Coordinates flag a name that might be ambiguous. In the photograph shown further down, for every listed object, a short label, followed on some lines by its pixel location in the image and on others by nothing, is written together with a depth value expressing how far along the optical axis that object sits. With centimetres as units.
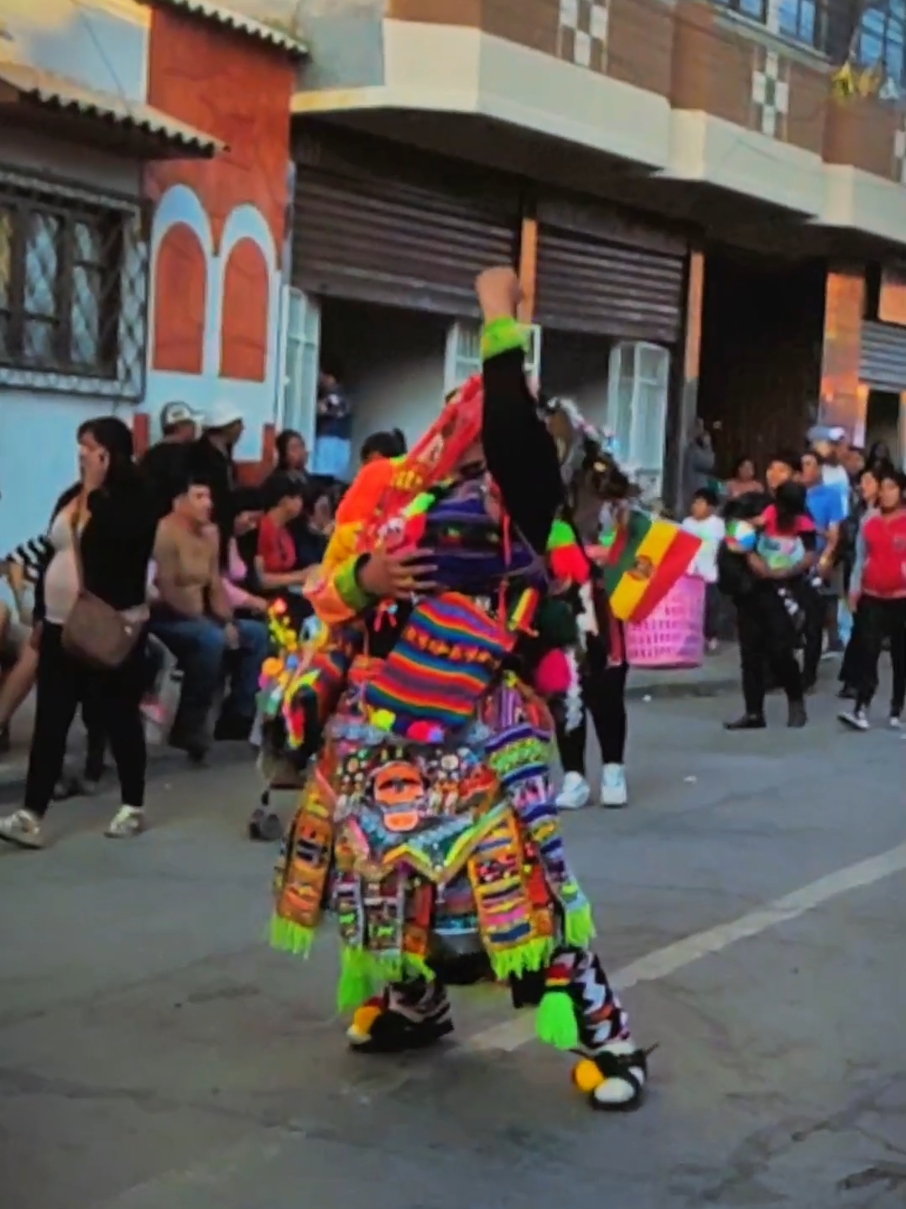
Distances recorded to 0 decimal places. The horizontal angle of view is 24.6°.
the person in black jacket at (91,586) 820
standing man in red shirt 1370
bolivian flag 571
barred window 1230
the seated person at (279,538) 1152
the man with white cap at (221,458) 1152
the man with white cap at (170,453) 1150
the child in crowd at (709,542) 1667
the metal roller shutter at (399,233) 1528
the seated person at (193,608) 1039
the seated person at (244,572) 1123
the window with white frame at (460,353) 1728
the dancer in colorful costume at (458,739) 475
